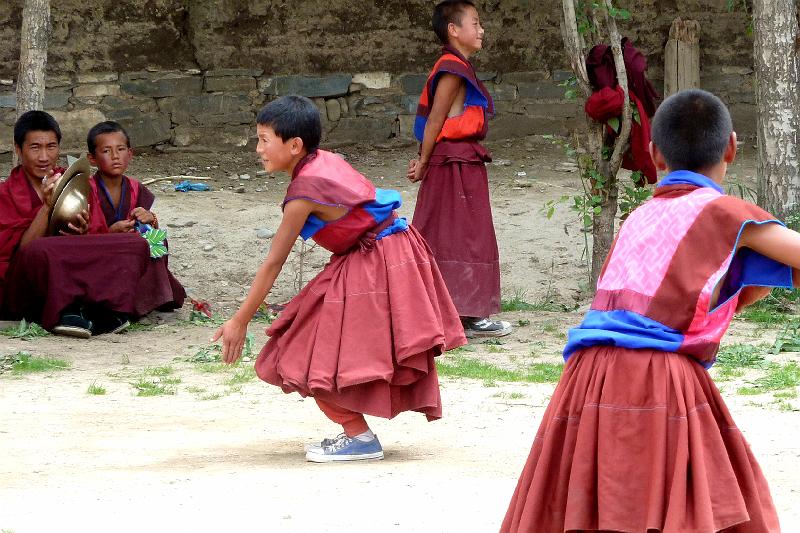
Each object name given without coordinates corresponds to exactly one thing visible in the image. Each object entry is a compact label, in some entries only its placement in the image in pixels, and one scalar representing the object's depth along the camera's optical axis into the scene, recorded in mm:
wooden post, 19719
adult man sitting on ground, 13375
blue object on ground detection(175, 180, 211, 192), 18859
